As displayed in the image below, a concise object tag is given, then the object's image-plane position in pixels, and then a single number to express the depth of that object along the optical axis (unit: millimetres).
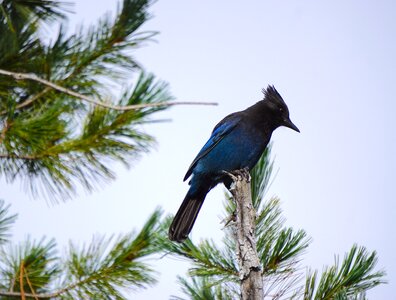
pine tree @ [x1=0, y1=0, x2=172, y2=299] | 7406
